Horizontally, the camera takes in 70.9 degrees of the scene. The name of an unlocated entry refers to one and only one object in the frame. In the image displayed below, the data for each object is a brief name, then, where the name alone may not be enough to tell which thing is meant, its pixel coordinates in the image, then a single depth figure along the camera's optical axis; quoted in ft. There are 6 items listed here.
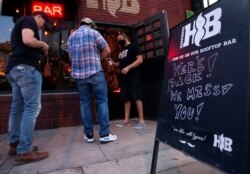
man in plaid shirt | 8.41
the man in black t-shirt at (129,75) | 10.91
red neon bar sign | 11.56
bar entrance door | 11.62
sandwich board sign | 3.78
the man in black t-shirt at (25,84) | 6.85
